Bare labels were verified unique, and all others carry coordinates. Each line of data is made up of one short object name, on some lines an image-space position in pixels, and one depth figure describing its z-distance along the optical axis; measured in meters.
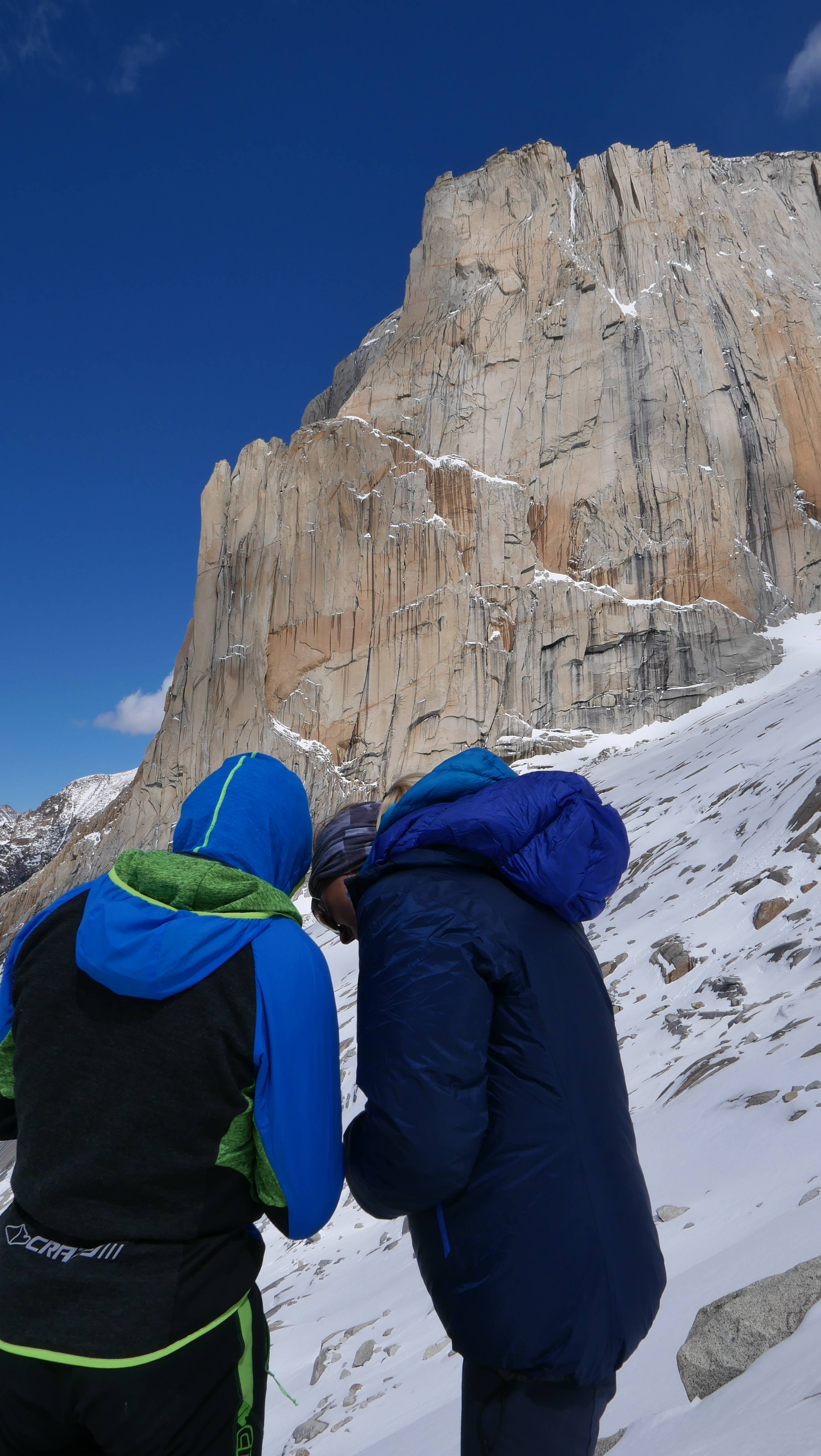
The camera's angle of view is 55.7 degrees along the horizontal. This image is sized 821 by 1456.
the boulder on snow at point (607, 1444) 2.33
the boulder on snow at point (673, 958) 6.76
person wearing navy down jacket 1.58
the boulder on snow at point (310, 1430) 3.45
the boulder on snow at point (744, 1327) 2.30
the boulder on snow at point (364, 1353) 3.81
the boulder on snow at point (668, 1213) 3.64
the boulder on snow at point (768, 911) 6.79
